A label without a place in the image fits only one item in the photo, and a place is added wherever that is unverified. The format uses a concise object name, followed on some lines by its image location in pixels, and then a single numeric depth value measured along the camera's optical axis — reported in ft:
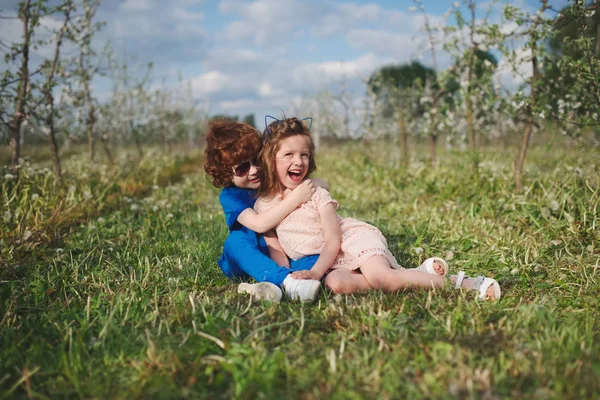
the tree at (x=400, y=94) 29.25
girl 8.25
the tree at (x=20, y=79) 16.01
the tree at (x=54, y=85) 17.51
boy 9.01
